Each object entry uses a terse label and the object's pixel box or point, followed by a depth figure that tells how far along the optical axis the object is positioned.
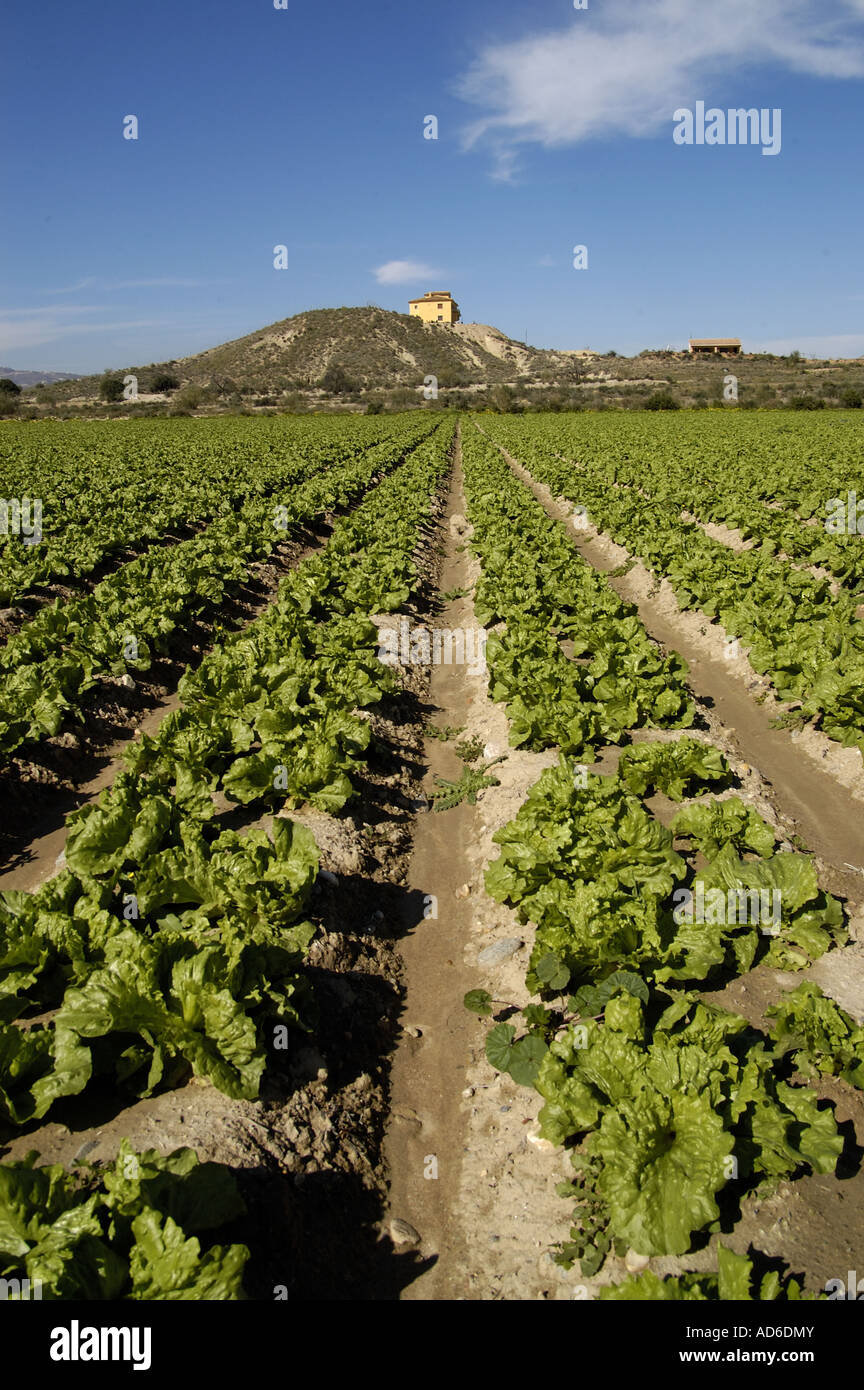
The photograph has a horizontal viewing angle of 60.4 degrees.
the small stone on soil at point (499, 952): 6.34
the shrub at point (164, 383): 114.75
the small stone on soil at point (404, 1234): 4.34
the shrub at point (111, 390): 105.44
